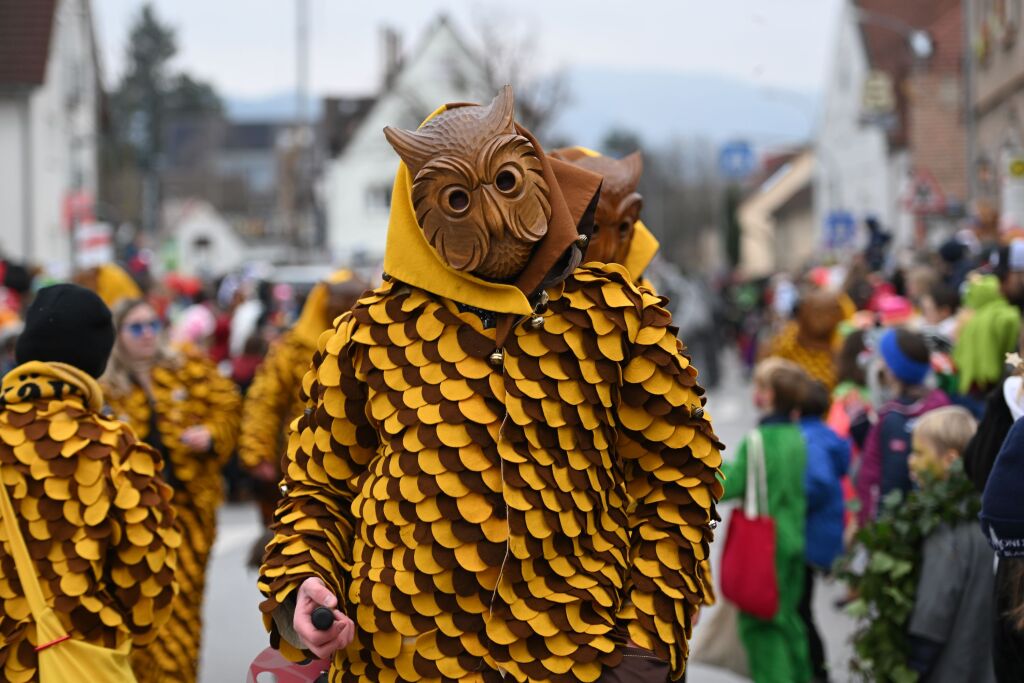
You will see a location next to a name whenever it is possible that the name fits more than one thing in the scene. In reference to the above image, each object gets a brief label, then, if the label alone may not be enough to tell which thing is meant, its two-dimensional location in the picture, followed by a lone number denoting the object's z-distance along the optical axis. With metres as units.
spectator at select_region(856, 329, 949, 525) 13.68
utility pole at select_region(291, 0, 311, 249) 78.08
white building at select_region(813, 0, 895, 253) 87.37
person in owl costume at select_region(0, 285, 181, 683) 8.44
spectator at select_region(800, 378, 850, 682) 14.27
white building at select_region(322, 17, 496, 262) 114.25
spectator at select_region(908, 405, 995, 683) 10.45
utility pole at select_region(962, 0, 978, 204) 44.72
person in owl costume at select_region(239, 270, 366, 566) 15.37
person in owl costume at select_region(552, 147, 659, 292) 9.96
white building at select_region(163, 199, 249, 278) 154.00
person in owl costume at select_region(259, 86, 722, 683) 6.66
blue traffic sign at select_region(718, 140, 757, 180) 71.31
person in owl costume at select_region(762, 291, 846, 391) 22.02
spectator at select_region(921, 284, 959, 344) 18.23
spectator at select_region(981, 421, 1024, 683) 7.56
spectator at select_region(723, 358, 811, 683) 13.64
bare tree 74.75
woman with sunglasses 12.10
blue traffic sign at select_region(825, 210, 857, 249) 56.69
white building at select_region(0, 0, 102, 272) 62.62
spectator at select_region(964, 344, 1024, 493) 9.08
